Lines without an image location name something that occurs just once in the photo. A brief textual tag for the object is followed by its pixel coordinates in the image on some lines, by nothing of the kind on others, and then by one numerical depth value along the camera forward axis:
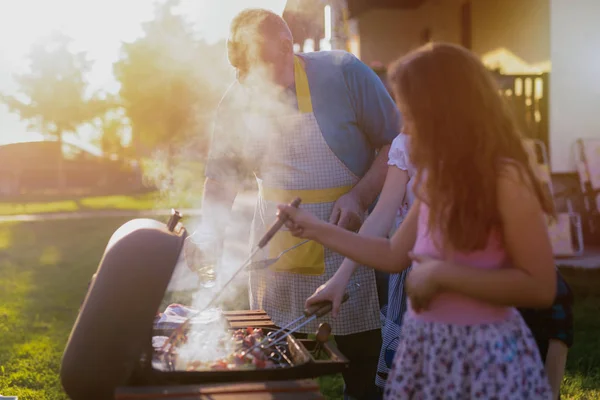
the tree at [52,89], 24.69
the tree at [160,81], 26.56
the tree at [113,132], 28.62
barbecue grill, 1.98
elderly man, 3.02
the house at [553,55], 9.70
